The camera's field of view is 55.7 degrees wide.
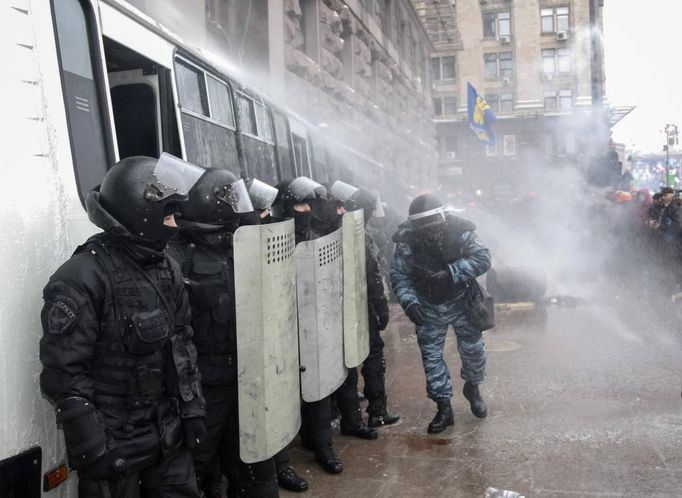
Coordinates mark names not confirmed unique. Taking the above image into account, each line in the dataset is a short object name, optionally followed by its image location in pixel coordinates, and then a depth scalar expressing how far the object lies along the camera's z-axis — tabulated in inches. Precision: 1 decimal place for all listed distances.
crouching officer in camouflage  184.7
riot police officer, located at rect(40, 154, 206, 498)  84.2
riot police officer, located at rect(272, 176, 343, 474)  158.4
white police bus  86.5
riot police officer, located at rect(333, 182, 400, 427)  184.4
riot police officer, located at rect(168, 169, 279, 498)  118.9
